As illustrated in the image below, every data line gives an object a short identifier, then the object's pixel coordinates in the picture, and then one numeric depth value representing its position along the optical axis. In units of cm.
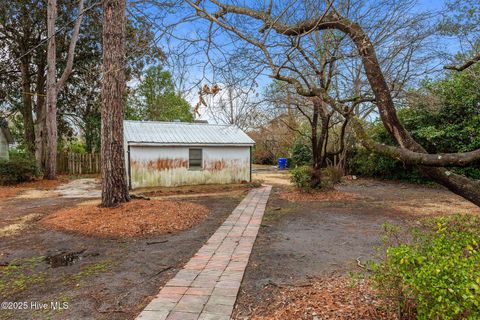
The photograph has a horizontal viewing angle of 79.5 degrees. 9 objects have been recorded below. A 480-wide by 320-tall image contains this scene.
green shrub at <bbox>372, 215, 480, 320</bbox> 176
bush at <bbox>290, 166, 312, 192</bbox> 1046
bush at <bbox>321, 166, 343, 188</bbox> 1068
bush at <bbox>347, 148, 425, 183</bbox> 1407
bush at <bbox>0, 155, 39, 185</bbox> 1353
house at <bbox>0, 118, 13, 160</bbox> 1904
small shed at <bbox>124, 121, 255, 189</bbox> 1242
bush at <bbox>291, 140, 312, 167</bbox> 2198
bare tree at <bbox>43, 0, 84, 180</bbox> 1450
